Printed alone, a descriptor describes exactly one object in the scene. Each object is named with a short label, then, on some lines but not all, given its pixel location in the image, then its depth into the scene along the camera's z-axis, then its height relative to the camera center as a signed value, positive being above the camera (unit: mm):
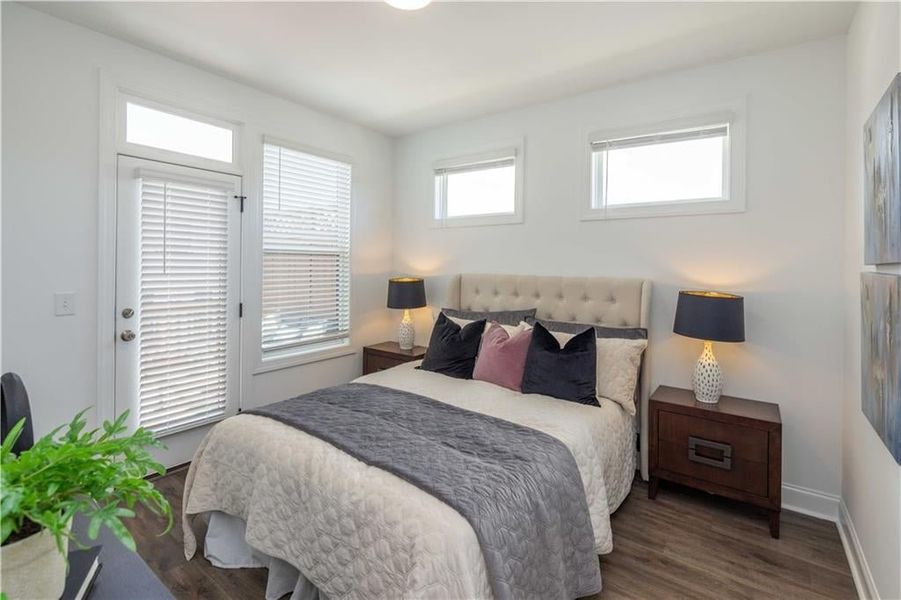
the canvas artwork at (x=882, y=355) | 1422 -183
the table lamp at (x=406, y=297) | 3967 +38
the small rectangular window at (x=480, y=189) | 3748 +1038
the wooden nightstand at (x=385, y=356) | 3902 -501
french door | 2750 +0
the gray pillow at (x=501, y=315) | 3397 -106
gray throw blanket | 1517 -670
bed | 1404 -795
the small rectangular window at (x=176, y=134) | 2777 +1136
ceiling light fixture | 2068 +1428
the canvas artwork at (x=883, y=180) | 1441 +463
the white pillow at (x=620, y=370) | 2645 -414
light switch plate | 2489 -27
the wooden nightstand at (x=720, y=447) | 2355 -822
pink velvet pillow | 2797 -374
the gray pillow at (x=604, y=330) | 2889 -186
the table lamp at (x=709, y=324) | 2469 -115
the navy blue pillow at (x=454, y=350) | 3084 -351
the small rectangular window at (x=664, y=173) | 2870 +928
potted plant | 769 -381
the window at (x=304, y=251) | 3545 +428
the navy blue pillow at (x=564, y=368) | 2576 -400
